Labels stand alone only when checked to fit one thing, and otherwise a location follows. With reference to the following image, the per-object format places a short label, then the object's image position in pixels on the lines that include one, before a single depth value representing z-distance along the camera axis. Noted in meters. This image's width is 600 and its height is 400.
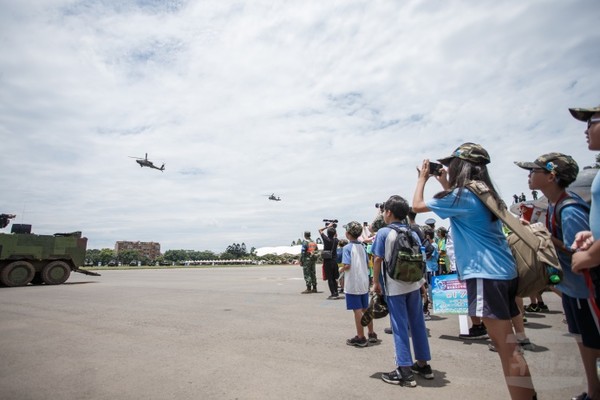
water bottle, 2.32
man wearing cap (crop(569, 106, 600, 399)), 1.96
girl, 2.34
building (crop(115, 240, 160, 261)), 151.88
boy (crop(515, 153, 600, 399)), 2.48
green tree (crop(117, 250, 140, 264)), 100.56
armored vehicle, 14.66
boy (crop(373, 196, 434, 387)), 3.48
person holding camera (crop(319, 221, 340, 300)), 10.55
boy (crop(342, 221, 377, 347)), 4.88
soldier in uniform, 11.37
